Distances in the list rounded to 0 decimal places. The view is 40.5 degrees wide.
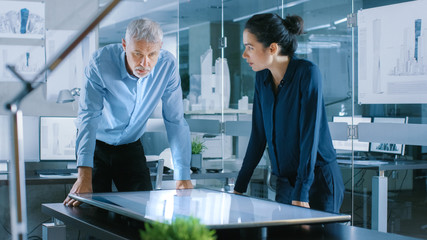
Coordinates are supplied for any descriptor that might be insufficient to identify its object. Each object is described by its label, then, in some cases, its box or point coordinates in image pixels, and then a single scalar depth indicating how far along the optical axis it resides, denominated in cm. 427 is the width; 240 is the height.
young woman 201
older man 220
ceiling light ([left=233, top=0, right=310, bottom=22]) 413
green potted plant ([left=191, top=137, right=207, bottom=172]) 439
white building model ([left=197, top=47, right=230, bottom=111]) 491
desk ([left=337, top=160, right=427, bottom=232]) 360
